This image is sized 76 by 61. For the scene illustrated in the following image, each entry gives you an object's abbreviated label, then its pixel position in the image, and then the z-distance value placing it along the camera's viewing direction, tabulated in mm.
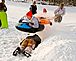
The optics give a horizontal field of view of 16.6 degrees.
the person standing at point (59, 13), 13792
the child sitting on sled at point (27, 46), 7161
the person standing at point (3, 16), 11877
